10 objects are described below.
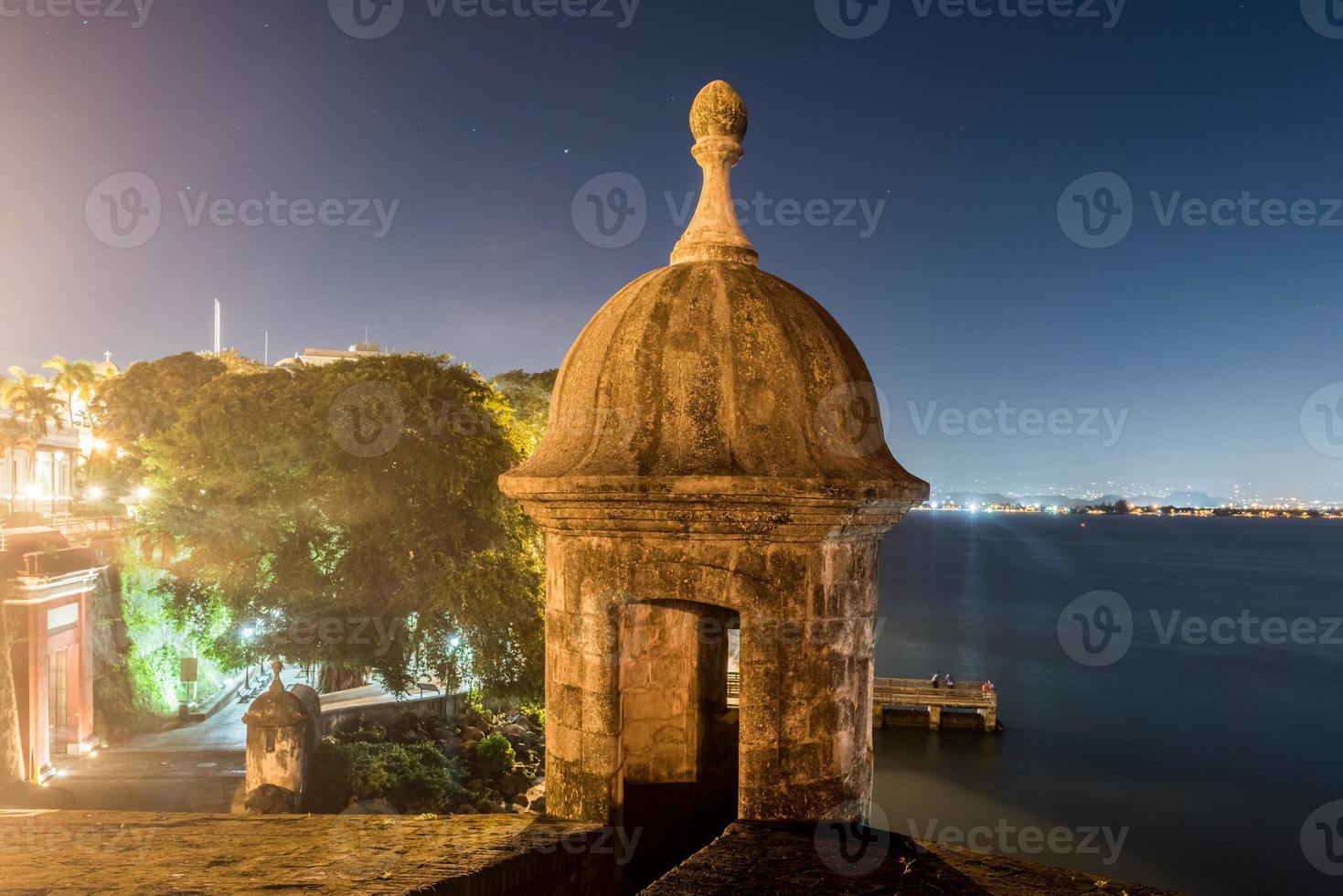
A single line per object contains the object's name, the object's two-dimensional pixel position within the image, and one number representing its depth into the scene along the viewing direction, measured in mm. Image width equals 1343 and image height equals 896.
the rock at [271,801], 13039
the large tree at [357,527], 17156
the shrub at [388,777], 15031
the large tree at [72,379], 49125
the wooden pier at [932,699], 30328
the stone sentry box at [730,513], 3846
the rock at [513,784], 18047
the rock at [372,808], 14344
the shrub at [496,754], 19078
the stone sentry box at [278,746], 13680
